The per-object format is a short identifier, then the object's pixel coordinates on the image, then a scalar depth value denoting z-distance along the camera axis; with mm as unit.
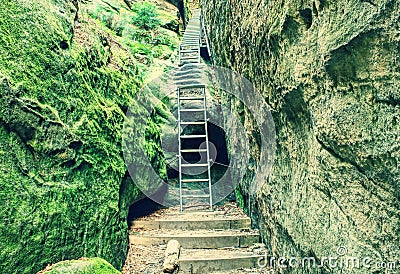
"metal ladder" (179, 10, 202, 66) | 8134
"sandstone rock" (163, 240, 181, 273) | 3551
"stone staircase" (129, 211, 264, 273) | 3902
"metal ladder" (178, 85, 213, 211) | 6598
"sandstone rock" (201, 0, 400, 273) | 1576
